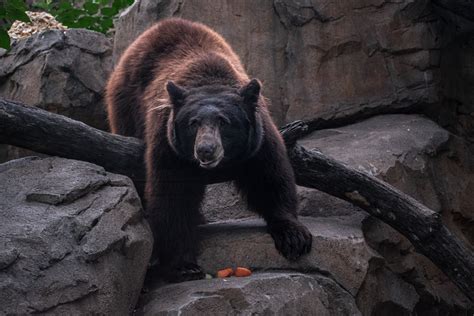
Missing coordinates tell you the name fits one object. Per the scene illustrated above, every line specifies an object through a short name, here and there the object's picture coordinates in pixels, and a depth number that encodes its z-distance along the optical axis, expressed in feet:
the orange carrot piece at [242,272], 37.83
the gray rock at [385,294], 41.68
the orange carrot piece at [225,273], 37.88
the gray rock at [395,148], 50.21
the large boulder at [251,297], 33.60
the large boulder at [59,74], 62.75
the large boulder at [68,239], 30.32
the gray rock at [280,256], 39.86
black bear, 39.01
